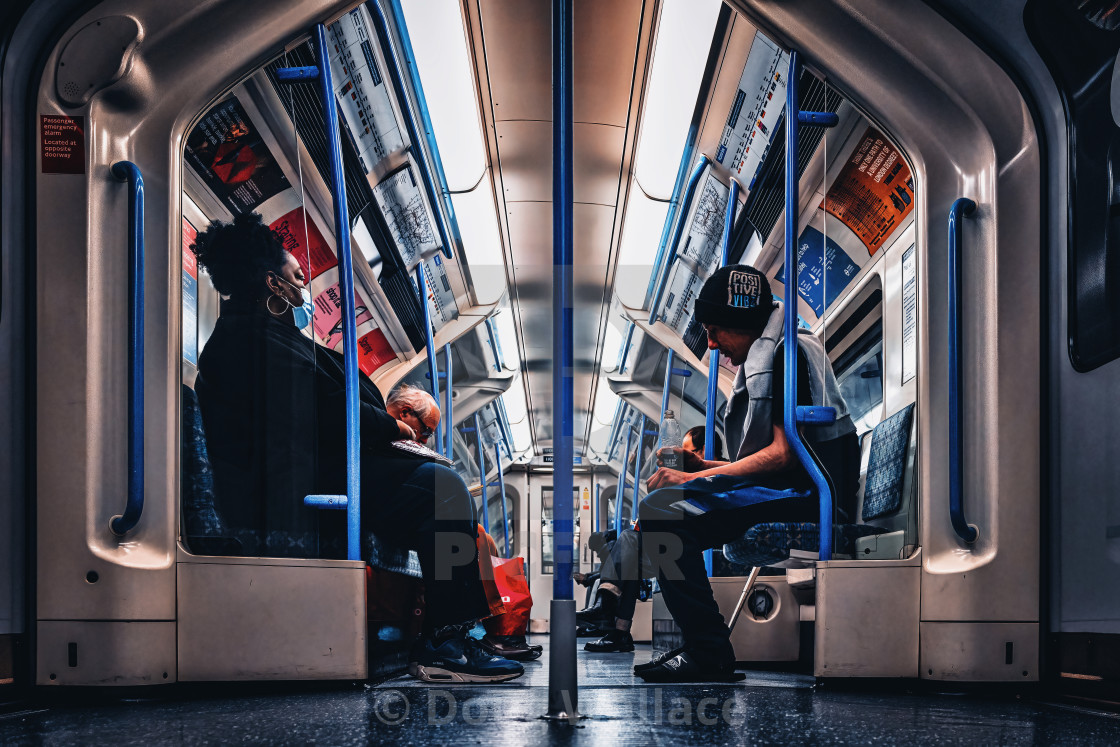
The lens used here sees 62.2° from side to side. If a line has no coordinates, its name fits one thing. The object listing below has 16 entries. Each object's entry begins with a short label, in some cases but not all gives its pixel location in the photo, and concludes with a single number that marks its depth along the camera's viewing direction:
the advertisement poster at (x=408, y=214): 4.68
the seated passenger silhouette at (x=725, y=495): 2.85
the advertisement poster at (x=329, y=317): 3.41
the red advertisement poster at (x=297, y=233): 3.03
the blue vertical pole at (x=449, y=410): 4.58
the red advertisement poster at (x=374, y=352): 5.59
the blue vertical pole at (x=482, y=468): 7.88
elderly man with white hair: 3.96
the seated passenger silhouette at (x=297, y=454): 2.75
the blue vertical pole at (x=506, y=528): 11.37
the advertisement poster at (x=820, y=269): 4.21
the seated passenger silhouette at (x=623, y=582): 4.70
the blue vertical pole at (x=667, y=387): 6.01
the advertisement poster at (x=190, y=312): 2.75
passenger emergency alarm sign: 2.45
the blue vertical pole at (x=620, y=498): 8.14
